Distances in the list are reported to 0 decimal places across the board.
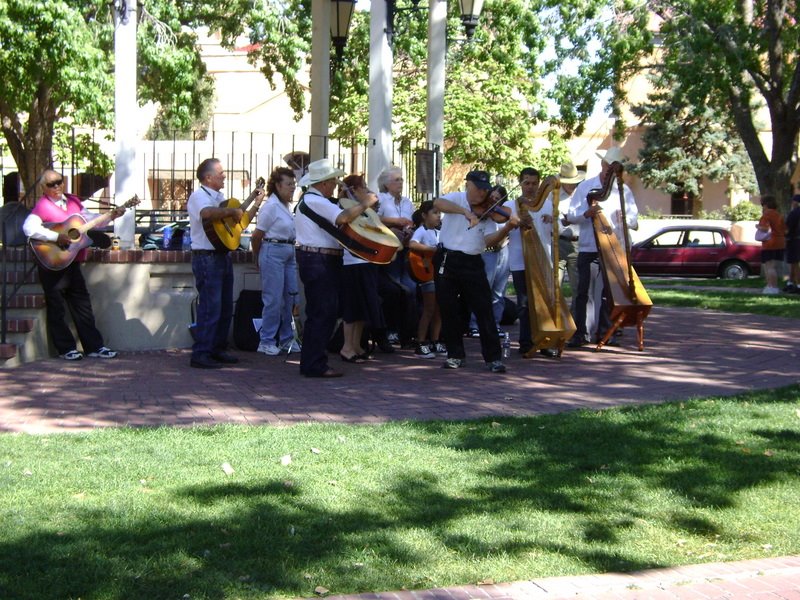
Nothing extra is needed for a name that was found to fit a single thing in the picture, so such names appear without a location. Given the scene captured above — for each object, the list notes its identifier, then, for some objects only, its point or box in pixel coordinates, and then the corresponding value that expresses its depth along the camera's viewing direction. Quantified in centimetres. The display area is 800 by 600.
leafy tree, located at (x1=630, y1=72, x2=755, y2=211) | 4747
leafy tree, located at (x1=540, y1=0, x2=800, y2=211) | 2255
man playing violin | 1021
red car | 2831
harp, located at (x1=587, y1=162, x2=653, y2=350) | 1149
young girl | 1168
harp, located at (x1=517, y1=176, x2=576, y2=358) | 1080
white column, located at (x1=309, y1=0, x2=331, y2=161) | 1550
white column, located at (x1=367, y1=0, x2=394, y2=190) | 1358
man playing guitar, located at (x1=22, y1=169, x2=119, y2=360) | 1092
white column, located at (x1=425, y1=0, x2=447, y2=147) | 1541
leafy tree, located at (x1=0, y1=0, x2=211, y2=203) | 1911
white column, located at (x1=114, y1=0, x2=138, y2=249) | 1235
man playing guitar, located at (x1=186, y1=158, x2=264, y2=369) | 1070
